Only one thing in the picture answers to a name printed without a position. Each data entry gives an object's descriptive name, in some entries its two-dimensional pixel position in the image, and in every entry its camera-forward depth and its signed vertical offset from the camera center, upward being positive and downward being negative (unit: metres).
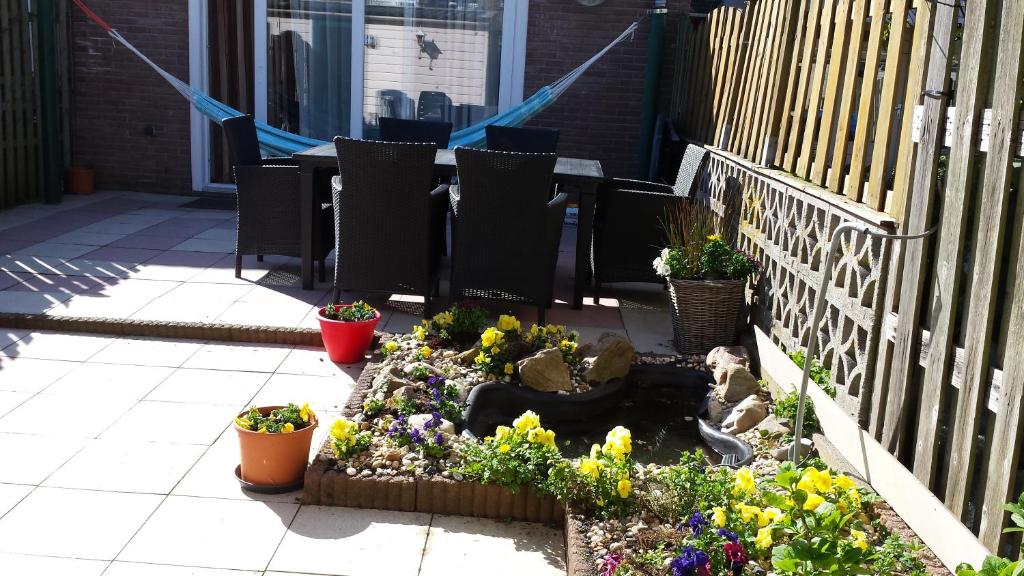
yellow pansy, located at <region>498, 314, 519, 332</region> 4.04 -0.93
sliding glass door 8.60 +0.25
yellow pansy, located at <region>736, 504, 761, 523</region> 2.38 -0.97
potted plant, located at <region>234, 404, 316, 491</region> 2.94 -1.07
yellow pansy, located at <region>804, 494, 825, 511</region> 2.17 -0.86
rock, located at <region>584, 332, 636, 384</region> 3.95 -1.04
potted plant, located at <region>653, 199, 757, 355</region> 4.46 -0.82
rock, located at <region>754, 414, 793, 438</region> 3.36 -1.09
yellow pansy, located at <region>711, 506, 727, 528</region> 2.41 -1.00
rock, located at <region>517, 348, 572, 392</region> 3.82 -1.06
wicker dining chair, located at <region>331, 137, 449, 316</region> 4.77 -0.62
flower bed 2.21 -1.08
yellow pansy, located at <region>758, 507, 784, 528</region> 2.37 -0.98
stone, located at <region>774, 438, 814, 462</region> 3.21 -1.11
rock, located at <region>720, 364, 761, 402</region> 3.80 -1.07
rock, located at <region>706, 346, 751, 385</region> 4.00 -1.06
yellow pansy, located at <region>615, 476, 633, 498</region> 2.68 -1.04
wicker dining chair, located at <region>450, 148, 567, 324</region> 4.70 -0.64
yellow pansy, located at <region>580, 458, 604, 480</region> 2.74 -1.02
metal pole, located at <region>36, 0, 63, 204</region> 7.66 -0.22
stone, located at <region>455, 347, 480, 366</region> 4.01 -1.06
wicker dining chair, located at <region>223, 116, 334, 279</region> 5.48 -0.68
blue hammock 7.58 -0.16
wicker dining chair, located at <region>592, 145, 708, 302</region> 5.38 -0.70
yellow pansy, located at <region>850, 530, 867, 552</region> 2.13 -0.94
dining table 5.22 -0.52
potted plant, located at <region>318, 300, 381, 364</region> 4.18 -1.01
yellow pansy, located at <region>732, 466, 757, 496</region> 2.52 -0.96
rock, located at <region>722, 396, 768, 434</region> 3.51 -1.10
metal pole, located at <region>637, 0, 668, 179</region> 8.06 +0.11
